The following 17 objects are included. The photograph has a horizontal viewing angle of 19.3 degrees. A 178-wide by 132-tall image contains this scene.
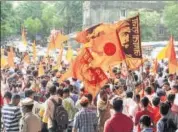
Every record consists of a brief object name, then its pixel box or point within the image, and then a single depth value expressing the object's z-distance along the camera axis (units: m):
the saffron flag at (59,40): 23.66
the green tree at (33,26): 78.69
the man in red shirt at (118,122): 7.79
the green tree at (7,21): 58.72
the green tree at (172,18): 50.91
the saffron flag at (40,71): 17.95
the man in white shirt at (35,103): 10.30
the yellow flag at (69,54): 25.16
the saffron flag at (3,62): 24.11
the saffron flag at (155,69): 19.63
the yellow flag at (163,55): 17.80
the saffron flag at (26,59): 24.83
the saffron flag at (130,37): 11.60
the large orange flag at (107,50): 11.87
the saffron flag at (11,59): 21.64
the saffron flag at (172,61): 15.59
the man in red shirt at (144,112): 8.79
